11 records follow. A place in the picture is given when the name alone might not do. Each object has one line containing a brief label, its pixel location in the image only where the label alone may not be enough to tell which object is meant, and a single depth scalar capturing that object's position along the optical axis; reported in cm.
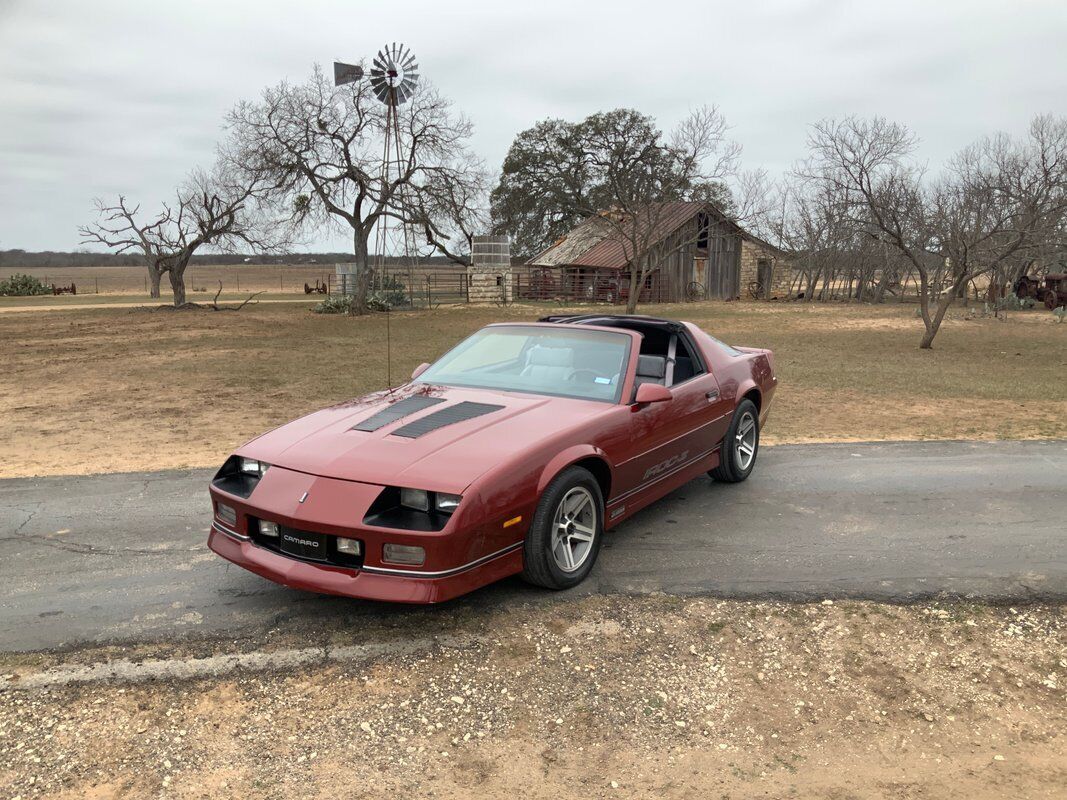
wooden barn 3950
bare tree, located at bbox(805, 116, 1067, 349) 1820
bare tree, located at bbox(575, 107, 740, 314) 2914
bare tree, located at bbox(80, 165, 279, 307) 3522
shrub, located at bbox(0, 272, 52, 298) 5088
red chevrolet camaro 335
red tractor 3322
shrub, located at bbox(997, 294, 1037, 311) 3316
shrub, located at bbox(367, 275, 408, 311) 3288
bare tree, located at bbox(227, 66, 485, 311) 2980
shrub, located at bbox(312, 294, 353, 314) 3207
